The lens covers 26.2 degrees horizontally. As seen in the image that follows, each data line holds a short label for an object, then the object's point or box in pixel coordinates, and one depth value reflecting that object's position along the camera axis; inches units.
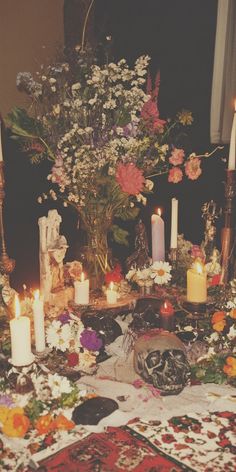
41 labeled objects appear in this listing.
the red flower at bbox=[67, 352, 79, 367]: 61.7
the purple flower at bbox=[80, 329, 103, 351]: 62.2
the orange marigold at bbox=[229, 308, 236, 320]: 62.8
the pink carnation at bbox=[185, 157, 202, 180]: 78.6
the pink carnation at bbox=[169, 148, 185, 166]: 77.6
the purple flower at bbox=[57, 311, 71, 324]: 63.2
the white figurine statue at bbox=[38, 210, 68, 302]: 76.0
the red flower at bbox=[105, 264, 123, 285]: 77.0
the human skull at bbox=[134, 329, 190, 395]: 56.0
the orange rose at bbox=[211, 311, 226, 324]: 62.9
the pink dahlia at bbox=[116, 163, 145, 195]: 72.1
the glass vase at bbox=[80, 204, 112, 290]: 79.0
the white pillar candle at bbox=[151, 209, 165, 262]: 80.4
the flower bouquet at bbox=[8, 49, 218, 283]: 74.1
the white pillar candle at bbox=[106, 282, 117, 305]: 75.3
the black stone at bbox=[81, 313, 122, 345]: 67.3
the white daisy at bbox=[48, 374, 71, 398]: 51.5
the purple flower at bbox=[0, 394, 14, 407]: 50.3
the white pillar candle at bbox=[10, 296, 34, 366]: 53.1
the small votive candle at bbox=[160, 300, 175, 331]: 60.5
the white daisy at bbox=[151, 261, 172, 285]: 76.5
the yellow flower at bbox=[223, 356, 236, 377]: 58.4
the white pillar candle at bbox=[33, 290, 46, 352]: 60.2
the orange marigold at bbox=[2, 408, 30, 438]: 47.3
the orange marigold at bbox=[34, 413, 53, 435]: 48.3
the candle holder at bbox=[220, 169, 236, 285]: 70.6
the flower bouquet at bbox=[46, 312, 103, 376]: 61.7
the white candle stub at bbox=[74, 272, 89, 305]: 72.4
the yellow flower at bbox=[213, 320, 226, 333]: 62.3
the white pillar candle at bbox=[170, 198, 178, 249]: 80.3
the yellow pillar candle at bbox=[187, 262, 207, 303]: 69.1
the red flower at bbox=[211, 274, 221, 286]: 74.4
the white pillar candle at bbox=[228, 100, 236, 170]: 69.1
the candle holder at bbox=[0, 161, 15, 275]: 74.6
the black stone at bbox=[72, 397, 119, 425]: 51.3
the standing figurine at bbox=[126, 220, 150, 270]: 80.4
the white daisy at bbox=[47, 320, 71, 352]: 61.7
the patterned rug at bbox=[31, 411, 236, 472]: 45.9
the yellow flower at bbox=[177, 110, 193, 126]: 78.2
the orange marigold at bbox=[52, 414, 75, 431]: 48.9
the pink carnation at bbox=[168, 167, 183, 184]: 77.9
